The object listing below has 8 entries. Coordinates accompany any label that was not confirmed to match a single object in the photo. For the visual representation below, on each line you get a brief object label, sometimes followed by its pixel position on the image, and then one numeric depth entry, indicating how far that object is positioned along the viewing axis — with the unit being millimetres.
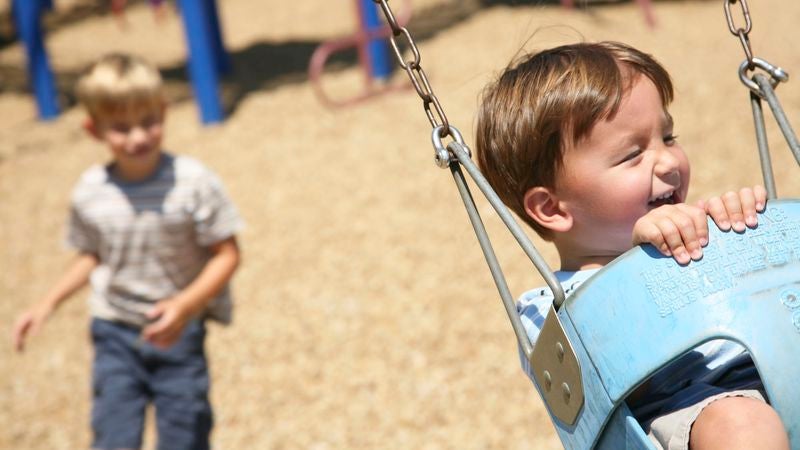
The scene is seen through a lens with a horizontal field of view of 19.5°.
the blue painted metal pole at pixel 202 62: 7598
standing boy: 2871
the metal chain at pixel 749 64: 2248
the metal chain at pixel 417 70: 2165
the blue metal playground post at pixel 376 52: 8117
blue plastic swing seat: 1972
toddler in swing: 2008
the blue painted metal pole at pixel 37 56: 8430
